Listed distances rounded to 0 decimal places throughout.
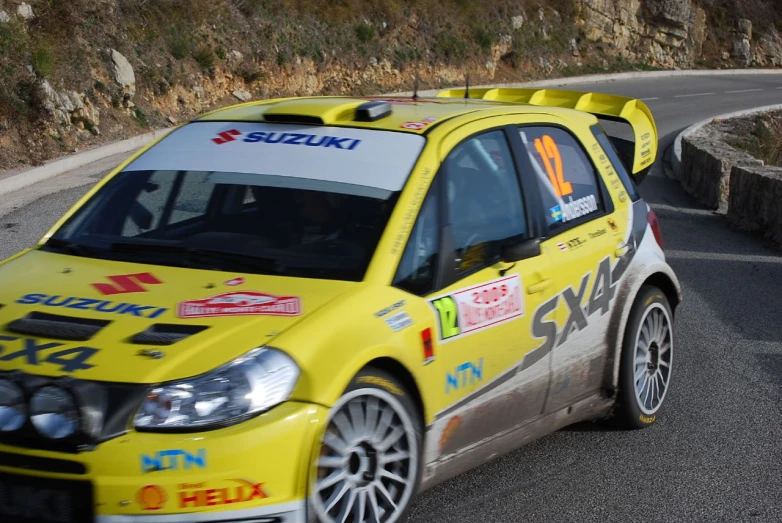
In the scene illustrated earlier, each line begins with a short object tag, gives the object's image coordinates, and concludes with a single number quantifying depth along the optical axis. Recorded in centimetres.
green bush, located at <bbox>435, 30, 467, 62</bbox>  3531
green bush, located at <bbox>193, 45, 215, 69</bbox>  2428
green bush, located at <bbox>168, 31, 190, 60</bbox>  2350
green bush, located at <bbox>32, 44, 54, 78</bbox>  1825
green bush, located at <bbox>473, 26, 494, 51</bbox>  3722
